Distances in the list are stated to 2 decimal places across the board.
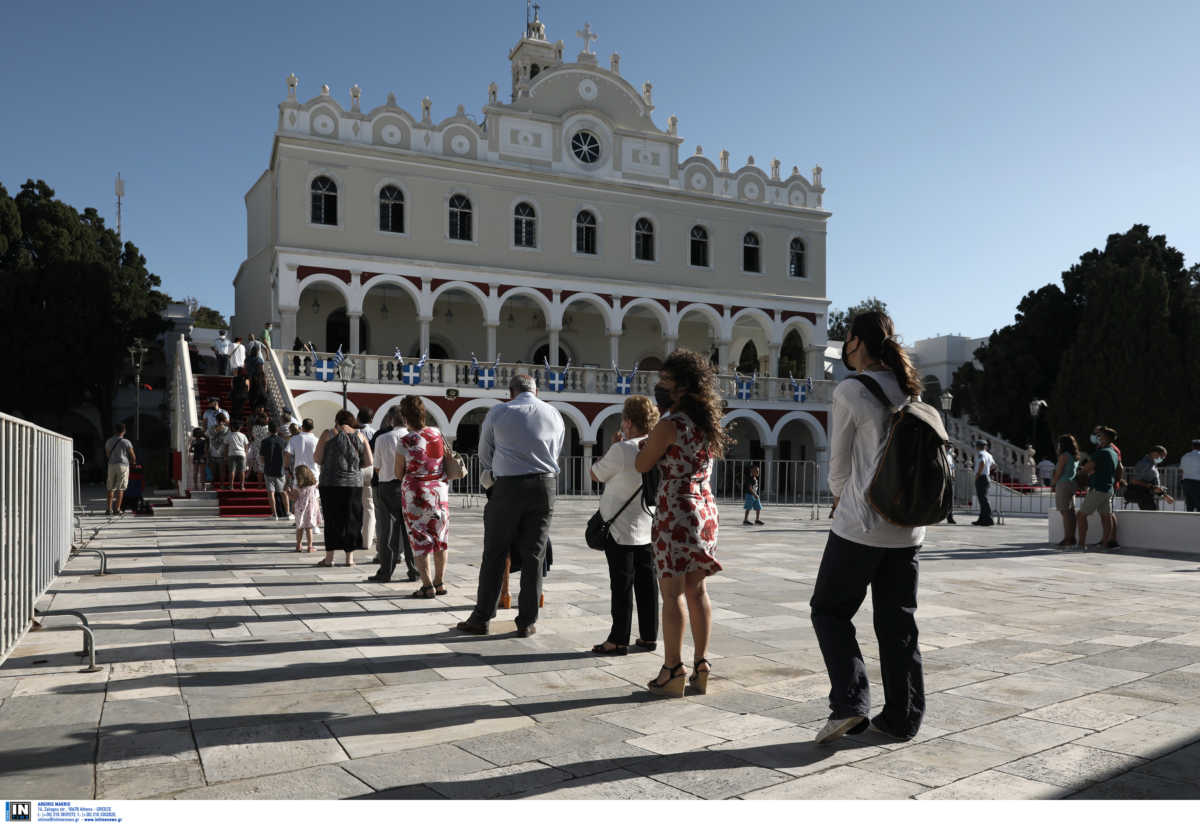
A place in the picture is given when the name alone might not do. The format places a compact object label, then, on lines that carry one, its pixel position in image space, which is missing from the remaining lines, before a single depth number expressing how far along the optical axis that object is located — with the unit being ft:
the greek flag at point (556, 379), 98.43
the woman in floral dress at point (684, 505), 16.21
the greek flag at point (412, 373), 92.53
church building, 92.73
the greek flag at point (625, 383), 102.58
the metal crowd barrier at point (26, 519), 14.96
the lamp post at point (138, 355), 108.78
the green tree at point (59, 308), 111.86
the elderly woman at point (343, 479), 31.58
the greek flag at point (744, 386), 107.68
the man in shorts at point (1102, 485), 42.24
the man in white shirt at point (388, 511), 29.27
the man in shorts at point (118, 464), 56.49
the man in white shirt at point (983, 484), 58.95
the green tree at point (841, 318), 218.59
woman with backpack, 13.47
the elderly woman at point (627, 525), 18.56
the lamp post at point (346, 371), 81.28
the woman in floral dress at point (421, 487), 26.37
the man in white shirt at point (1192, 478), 49.11
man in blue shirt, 20.92
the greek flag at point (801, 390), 111.04
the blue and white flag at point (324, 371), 86.63
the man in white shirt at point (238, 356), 75.77
